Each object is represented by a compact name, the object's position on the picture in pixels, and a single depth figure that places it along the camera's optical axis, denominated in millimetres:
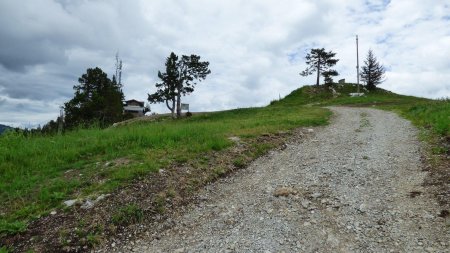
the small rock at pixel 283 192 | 7516
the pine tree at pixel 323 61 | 57750
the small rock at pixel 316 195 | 7340
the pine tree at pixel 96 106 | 51344
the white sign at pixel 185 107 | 46419
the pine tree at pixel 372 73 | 56644
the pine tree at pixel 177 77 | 45344
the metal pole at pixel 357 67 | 55844
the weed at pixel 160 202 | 6871
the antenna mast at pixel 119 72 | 77469
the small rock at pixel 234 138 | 12438
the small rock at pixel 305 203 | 6926
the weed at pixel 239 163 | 9961
